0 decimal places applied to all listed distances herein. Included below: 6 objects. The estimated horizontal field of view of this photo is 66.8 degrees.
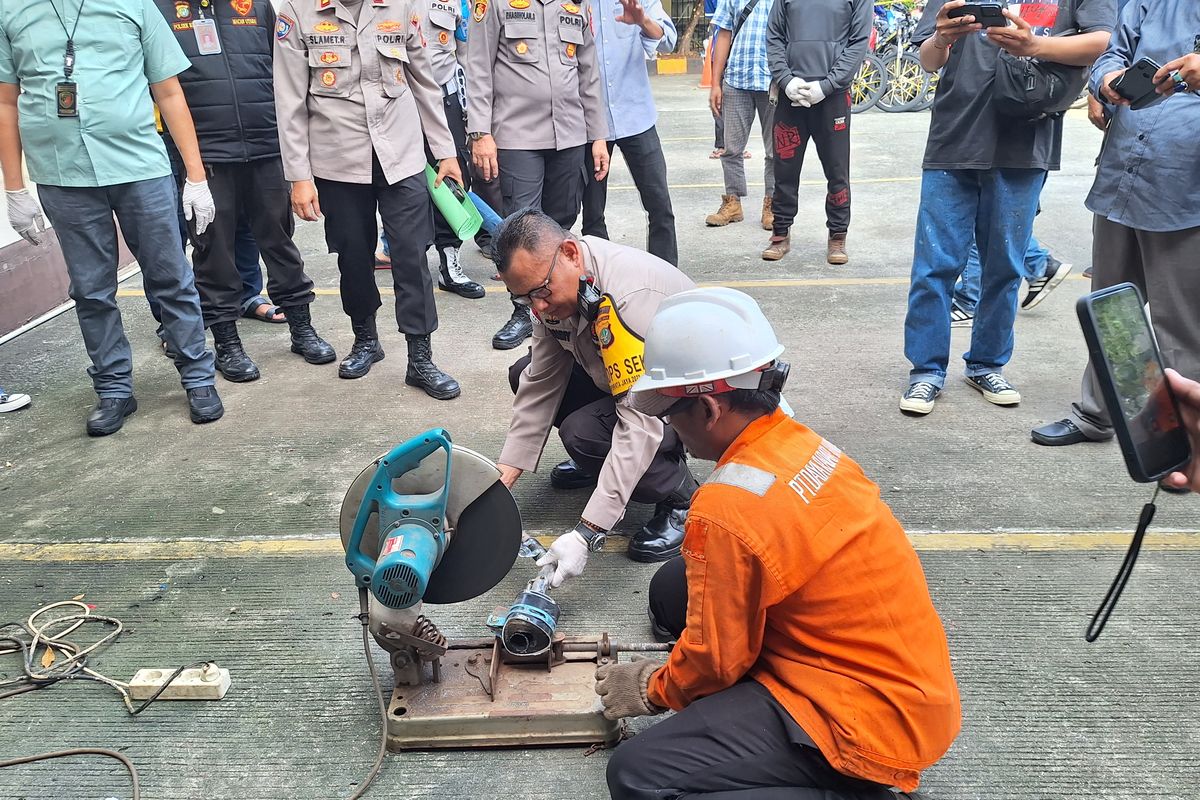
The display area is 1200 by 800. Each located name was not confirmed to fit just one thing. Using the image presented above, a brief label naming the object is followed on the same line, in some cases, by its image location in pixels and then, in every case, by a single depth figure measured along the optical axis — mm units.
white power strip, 2506
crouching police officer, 2656
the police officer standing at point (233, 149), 4363
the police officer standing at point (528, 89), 4590
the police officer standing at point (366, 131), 4066
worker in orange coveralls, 1708
